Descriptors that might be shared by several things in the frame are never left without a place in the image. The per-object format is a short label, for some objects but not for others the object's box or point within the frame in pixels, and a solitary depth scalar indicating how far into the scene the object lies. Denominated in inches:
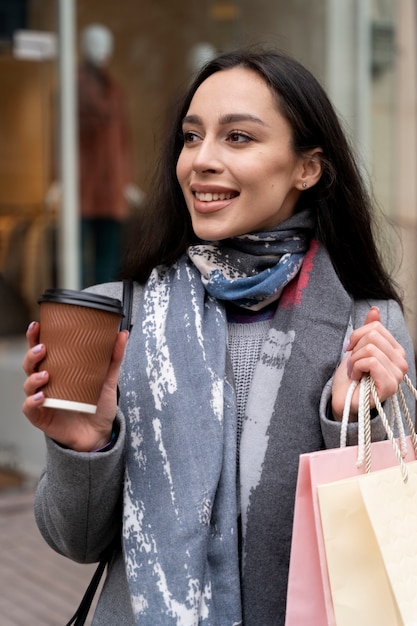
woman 68.8
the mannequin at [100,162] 280.5
